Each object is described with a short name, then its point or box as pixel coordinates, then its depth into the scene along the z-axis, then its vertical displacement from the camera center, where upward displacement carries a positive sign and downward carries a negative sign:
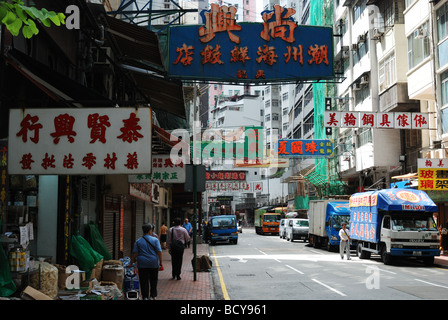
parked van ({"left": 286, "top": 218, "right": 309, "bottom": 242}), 43.34 -2.09
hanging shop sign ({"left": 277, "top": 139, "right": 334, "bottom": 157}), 34.59 +3.58
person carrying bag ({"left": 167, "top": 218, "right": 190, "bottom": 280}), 15.74 -1.21
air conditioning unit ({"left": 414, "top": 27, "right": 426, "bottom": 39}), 26.47 +8.35
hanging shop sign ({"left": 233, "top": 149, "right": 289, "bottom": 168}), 39.75 +3.07
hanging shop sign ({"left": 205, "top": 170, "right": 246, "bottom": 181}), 43.59 +2.29
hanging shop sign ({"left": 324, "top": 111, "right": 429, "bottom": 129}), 22.67 +3.53
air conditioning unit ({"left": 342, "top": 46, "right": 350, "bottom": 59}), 40.56 +11.40
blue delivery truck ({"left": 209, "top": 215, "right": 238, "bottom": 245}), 39.03 -1.81
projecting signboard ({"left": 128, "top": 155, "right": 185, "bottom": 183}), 14.62 +0.91
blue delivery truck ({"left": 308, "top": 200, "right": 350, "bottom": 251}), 31.06 -1.04
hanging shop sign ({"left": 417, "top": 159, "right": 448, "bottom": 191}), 23.58 +1.25
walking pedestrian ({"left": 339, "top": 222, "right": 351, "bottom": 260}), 24.03 -1.66
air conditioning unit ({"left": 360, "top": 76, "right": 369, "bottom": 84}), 35.31 +8.04
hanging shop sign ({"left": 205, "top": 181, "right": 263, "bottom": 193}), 43.31 +1.40
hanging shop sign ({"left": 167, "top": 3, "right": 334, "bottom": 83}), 17.31 +4.98
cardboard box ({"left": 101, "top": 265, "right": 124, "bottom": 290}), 11.63 -1.53
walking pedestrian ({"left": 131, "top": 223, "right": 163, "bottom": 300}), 10.40 -1.04
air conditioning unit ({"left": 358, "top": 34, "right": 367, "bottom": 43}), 36.42 +11.22
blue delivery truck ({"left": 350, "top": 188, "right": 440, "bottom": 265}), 21.00 -0.90
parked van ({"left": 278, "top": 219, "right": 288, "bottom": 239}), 49.26 -2.37
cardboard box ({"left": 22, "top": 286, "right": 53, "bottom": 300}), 7.48 -1.26
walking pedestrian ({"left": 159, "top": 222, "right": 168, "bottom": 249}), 25.97 -1.47
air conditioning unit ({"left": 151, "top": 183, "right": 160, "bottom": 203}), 24.43 +0.52
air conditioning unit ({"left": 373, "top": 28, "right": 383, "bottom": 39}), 33.34 +10.54
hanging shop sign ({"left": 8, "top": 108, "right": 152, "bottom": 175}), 8.16 +0.96
